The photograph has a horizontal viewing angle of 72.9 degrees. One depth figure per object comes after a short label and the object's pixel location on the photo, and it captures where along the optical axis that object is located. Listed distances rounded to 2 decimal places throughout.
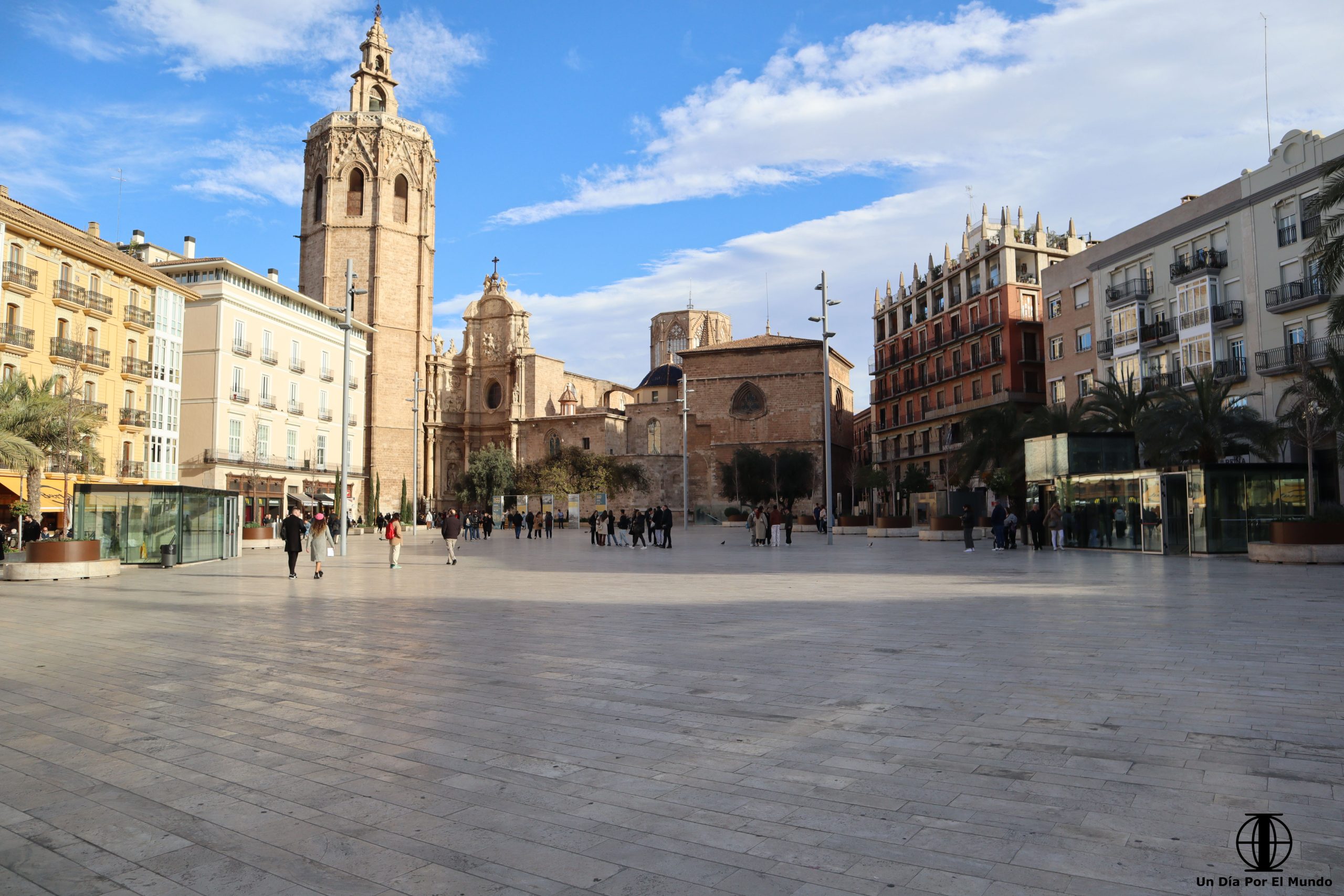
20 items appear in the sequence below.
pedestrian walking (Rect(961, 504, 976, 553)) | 24.86
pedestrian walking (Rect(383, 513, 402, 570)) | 18.83
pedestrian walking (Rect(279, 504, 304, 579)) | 16.45
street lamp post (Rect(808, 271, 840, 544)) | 30.28
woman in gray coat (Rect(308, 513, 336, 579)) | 16.72
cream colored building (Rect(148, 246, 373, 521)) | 40.59
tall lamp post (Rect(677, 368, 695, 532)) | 50.22
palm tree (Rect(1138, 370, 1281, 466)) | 22.19
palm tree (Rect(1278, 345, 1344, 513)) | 19.08
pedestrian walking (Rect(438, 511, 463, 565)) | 19.73
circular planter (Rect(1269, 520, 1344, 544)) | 17.11
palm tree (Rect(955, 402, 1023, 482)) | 35.31
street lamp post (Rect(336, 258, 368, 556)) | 24.36
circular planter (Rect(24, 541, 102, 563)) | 16.44
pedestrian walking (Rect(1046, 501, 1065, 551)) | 24.39
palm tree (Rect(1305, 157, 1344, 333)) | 14.04
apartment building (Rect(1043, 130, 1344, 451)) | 28.44
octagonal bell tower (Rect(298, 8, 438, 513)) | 63.34
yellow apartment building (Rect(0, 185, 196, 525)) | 28.58
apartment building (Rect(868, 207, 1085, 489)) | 49.53
